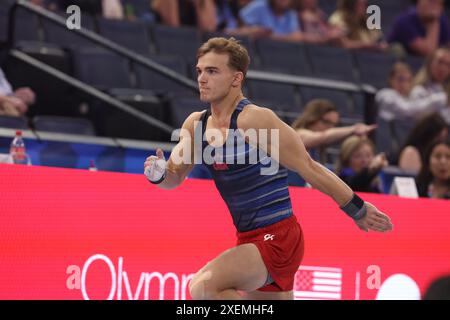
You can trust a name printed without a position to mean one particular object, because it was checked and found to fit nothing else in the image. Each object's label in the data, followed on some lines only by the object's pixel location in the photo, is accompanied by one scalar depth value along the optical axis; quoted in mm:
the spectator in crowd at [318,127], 15352
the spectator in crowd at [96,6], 19875
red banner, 11984
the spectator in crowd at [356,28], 22906
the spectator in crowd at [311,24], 23047
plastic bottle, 13484
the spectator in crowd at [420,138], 17375
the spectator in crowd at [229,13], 22542
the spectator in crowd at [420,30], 23672
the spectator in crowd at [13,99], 15609
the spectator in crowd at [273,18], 22578
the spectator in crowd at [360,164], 15312
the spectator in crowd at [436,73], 21375
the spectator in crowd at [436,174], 15906
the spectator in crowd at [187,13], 21344
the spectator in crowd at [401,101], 20672
